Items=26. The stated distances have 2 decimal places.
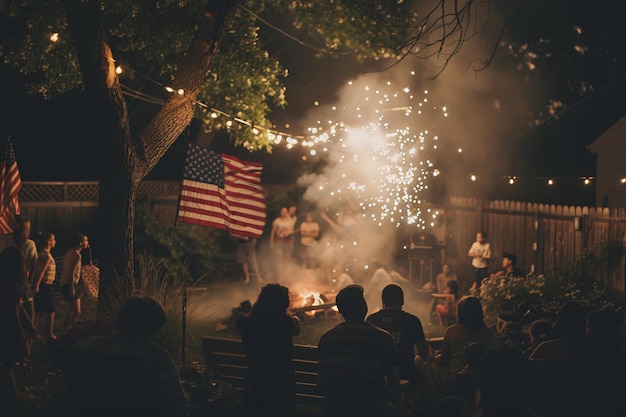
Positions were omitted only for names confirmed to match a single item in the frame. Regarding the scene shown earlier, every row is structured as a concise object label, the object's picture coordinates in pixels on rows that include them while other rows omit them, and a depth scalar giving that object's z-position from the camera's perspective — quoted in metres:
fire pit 13.73
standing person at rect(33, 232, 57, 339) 12.02
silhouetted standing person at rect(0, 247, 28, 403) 8.17
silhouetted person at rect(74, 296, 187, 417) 5.07
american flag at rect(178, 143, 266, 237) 10.24
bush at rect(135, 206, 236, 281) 18.81
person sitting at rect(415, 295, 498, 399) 7.16
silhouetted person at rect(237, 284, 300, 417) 6.29
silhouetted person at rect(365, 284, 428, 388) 6.76
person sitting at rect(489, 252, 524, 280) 14.86
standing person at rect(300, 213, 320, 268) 19.02
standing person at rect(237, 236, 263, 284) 19.22
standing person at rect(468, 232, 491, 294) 17.05
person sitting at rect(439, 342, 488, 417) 6.65
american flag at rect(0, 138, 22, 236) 11.47
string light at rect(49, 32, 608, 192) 14.46
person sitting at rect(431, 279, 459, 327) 14.37
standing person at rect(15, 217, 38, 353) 10.63
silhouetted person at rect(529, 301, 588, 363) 6.34
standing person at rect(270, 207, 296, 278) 19.22
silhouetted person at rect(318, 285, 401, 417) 5.65
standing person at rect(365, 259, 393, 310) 15.25
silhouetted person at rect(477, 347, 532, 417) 4.40
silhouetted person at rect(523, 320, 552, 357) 7.60
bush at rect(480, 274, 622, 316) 13.12
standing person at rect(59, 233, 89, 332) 12.16
